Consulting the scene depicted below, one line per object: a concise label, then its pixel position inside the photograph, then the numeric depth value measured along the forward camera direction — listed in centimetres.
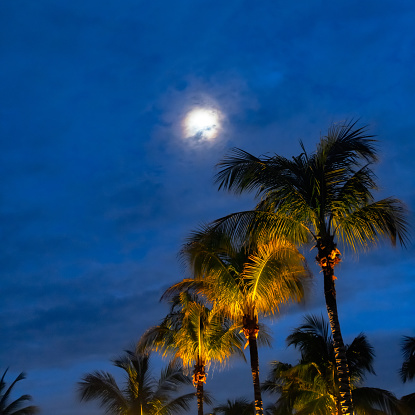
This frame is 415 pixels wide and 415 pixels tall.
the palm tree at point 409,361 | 2812
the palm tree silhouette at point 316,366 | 2458
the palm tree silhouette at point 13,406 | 3700
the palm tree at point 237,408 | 3931
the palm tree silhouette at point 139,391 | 3052
